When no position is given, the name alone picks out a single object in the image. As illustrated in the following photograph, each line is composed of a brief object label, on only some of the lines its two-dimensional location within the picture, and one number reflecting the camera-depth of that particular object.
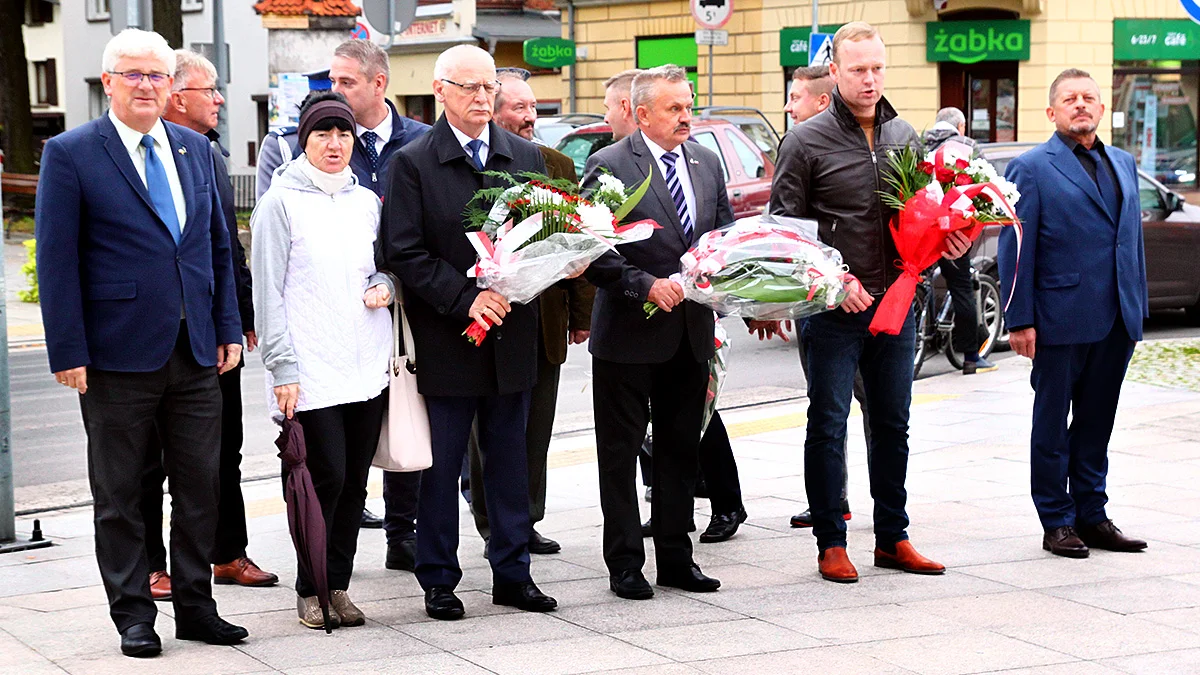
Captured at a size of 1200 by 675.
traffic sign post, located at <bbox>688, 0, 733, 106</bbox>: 24.75
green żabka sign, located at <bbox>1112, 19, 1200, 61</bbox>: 26.95
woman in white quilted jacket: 5.83
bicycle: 12.92
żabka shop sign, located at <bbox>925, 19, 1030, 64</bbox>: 27.30
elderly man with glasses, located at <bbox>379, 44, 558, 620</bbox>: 6.01
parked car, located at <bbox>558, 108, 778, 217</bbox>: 17.03
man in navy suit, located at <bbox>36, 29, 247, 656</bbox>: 5.44
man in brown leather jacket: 7.04
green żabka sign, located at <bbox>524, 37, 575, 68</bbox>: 34.28
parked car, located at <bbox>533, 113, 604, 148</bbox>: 18.81
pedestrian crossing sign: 19.67
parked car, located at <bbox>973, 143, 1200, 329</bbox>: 15.70
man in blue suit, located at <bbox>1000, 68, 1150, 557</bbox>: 6.98
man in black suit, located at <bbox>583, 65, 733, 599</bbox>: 6.34
